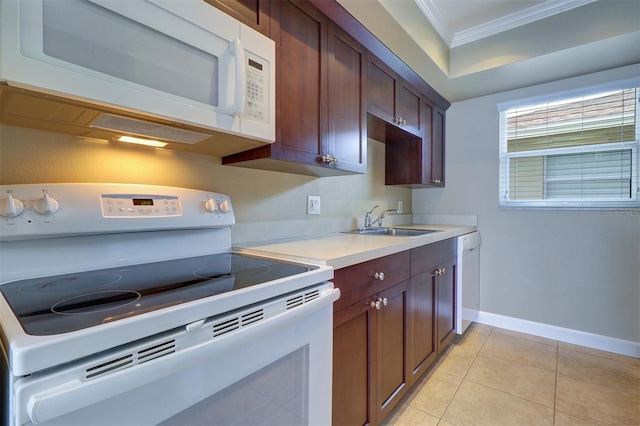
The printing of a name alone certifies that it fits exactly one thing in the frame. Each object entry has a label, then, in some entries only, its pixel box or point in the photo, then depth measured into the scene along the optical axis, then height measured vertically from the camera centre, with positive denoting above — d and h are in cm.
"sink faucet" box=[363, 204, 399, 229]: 231 -11
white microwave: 64 +40
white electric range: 46 -21
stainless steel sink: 215 -19
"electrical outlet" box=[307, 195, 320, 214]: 181 +2
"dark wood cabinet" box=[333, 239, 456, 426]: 113 -59
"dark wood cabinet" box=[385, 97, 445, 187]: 250 +45
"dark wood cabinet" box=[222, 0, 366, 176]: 122 +52
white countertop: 110 -18
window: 223 +47
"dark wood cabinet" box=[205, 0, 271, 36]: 103 +73
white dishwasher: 225 -62
